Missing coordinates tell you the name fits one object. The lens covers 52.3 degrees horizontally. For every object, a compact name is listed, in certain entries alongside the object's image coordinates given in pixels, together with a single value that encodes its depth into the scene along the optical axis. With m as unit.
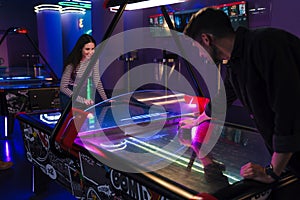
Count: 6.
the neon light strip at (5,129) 4.39
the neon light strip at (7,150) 3.66
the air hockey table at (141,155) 1.22
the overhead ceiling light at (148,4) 1.71
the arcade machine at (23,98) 4.17
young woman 2.85
